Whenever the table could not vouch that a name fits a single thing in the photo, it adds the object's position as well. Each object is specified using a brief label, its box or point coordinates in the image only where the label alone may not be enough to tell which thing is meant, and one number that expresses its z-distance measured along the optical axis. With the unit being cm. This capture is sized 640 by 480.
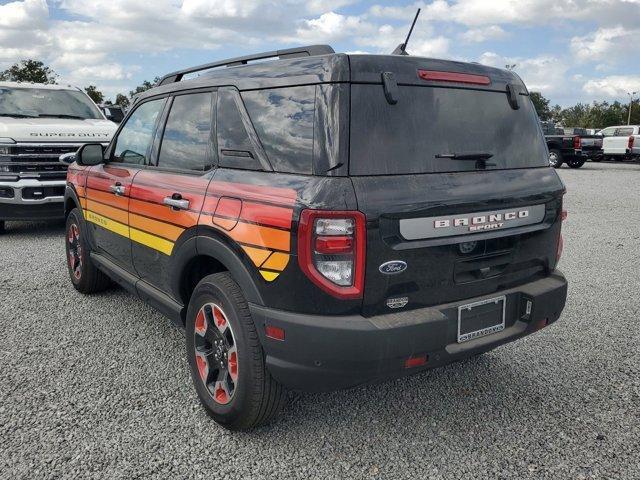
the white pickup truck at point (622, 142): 2381
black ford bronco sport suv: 235
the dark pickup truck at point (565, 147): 2136
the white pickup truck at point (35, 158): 733
